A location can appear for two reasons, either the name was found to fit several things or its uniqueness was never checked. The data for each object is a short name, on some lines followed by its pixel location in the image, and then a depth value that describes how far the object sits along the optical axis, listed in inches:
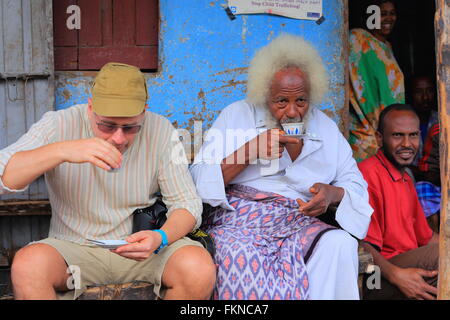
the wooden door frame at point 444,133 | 123.3
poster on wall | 188.4
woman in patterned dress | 206.1
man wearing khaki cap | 111.3
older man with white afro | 132.6
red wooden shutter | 181.2
